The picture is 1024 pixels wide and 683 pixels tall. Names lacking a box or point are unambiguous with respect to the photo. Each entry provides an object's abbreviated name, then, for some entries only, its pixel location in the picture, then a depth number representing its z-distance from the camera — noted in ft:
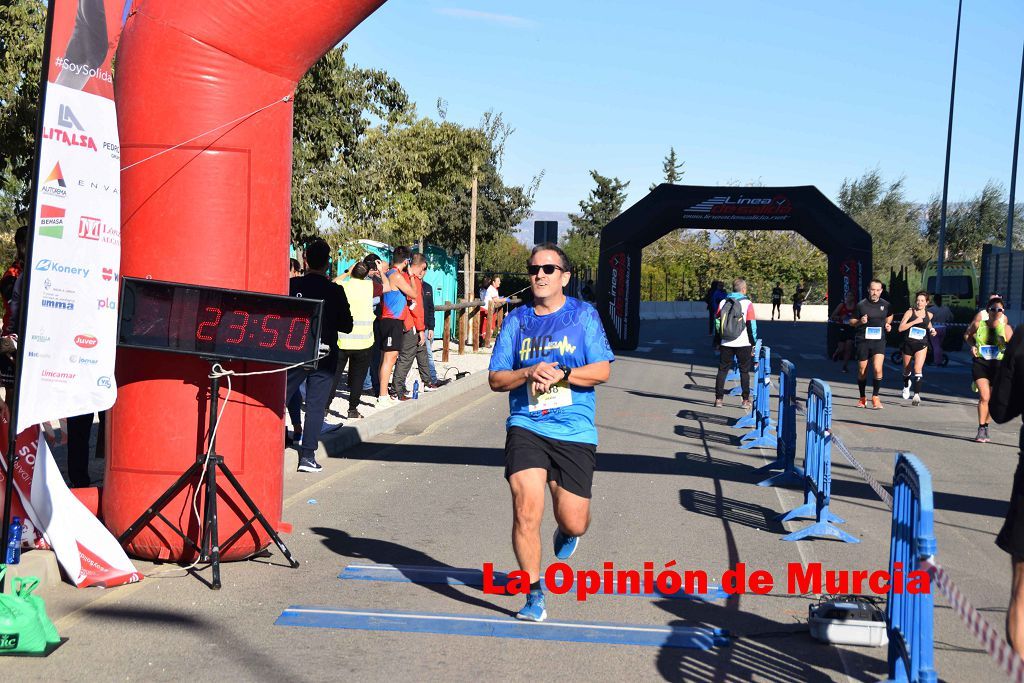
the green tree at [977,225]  233.14
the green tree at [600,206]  373.61
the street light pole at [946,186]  123.54
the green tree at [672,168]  387.55
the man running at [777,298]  194.08
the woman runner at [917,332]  60.42
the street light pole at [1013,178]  115.85
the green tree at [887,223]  251.80
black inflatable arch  101.14
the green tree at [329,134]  82.38
